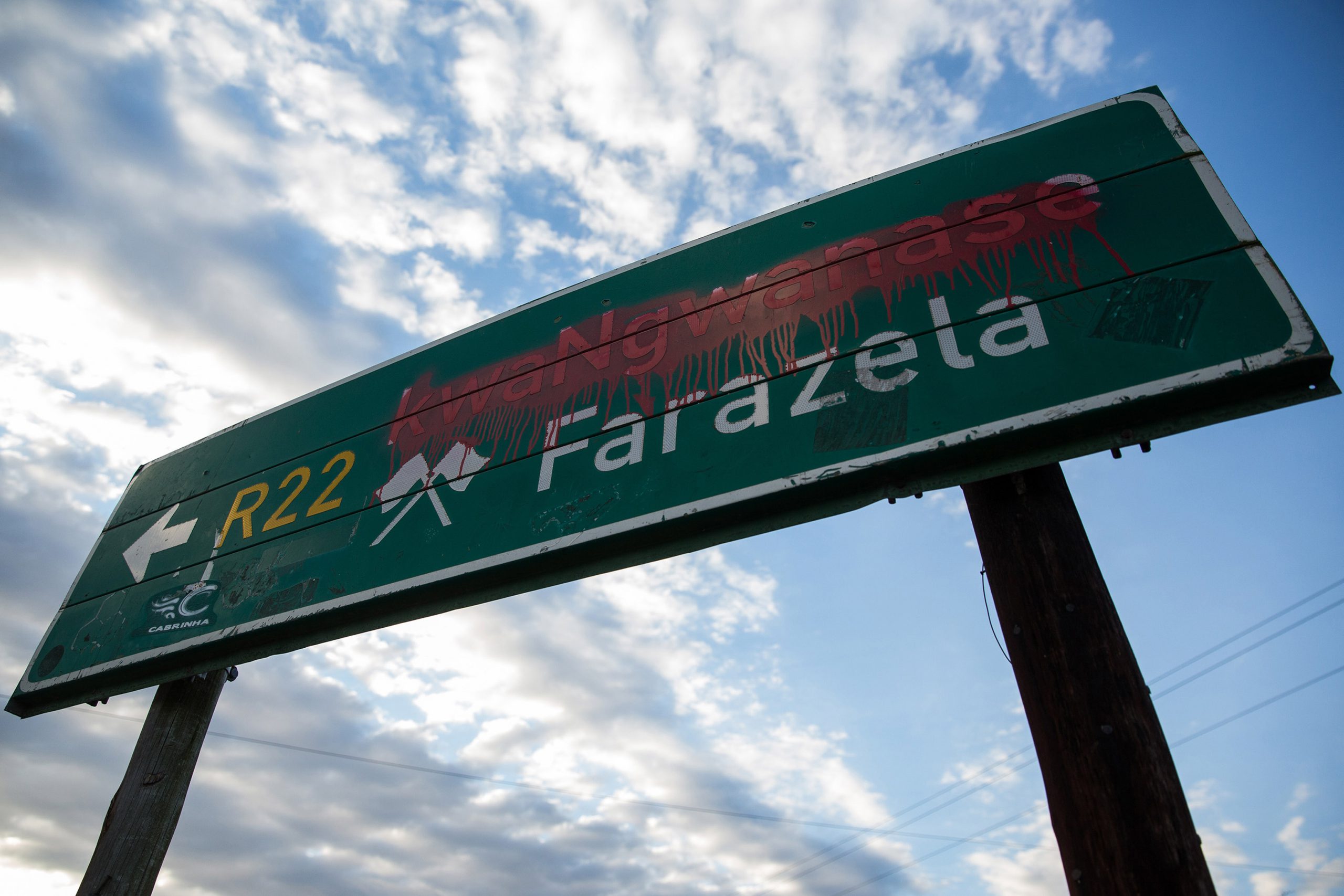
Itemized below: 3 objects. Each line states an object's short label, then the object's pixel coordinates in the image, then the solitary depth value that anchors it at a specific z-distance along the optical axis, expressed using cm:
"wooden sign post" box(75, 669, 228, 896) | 335
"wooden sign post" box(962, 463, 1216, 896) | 173
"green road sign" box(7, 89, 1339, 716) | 227
